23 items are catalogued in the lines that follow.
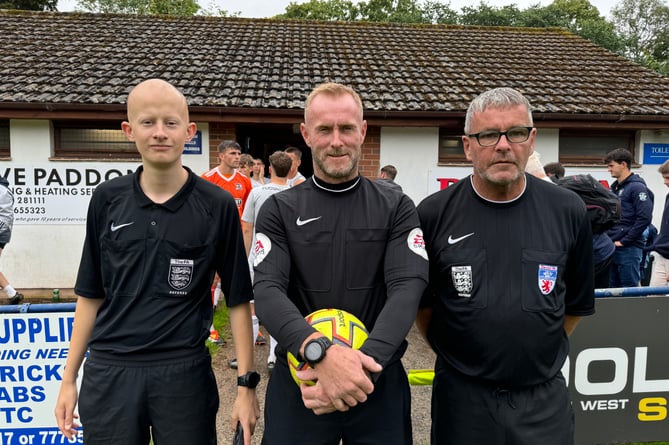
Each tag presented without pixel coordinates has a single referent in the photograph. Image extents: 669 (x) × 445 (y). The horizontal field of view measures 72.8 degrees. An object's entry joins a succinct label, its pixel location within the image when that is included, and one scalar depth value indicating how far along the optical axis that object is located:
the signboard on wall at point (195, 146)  8.16
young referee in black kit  1.94
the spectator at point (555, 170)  5.64
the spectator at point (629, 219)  5.76
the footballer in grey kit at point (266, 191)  5.05
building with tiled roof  8.02
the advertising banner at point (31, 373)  2.94
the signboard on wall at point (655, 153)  8.70
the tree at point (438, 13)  32.90
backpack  3.74
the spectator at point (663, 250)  5.70
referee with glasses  1.97
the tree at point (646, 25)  35.56
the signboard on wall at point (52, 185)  8.00
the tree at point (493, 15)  29.55
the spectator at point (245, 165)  7.38
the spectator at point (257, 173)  8.20
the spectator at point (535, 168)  3.94
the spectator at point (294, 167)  6.55
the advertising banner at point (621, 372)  3.24
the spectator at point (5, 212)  6.51
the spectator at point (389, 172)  6.99
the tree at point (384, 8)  35.57
